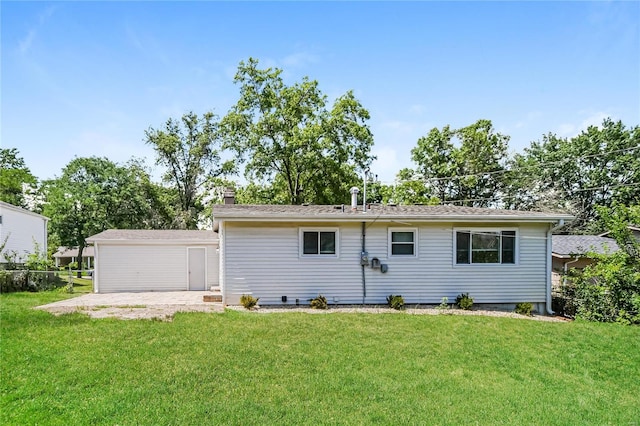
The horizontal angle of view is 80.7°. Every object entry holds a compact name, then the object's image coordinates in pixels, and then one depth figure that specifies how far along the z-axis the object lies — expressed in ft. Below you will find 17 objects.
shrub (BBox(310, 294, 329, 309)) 36.94
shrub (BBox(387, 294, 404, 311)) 36.94
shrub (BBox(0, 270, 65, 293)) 50.06
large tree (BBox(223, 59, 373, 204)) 83.76
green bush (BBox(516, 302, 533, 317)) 37.50
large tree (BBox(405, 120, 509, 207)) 101.65
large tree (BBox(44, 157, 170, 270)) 87.56
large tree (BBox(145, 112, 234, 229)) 97.76
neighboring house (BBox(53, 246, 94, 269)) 141.59
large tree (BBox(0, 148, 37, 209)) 110.83
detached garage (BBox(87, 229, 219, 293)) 52.16
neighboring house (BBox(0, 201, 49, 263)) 62.90
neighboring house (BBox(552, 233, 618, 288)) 48.34
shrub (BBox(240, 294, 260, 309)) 36.32
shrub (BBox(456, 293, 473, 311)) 37.70
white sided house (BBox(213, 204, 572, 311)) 37.83
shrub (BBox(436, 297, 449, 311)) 37.63
